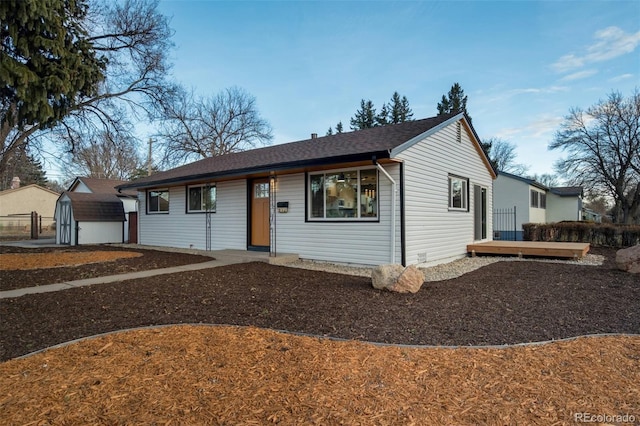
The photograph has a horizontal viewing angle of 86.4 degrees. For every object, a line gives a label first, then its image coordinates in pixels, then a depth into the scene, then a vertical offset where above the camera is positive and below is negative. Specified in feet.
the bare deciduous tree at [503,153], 142.72 +25.42
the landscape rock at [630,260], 24.31 -3.40
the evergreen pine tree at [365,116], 128.57 +37.89
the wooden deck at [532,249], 32.42 -3.51
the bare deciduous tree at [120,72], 38.19 +19.03
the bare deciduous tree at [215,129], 98.73 +26.64
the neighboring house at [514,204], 68.06 +2.02
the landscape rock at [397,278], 18.28 -3.48
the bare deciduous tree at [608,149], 77.77 +15.66
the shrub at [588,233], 43.70 -2.76
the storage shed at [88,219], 48.47 -0.34
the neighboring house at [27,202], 98.12 +4.68
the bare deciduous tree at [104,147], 41.55 +9.31
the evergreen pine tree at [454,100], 105.70 +35.80
